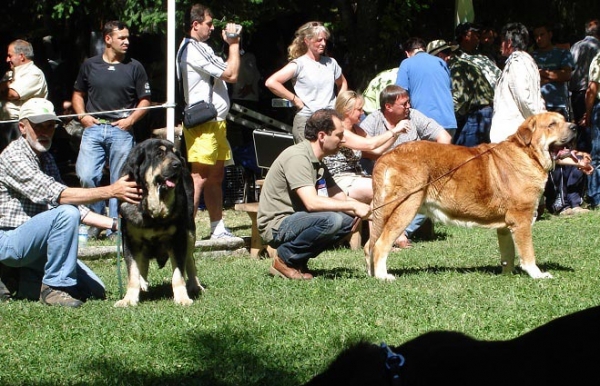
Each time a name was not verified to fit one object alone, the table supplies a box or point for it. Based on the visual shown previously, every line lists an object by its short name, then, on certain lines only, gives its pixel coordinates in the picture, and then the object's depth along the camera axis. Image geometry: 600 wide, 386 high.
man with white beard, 6.72
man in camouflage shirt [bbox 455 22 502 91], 11.88
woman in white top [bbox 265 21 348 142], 9.94
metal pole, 9.12
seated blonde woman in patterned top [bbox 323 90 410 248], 9.20
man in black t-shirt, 10.07
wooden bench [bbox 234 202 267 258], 9.73
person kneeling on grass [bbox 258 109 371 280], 7.70
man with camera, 9.61
